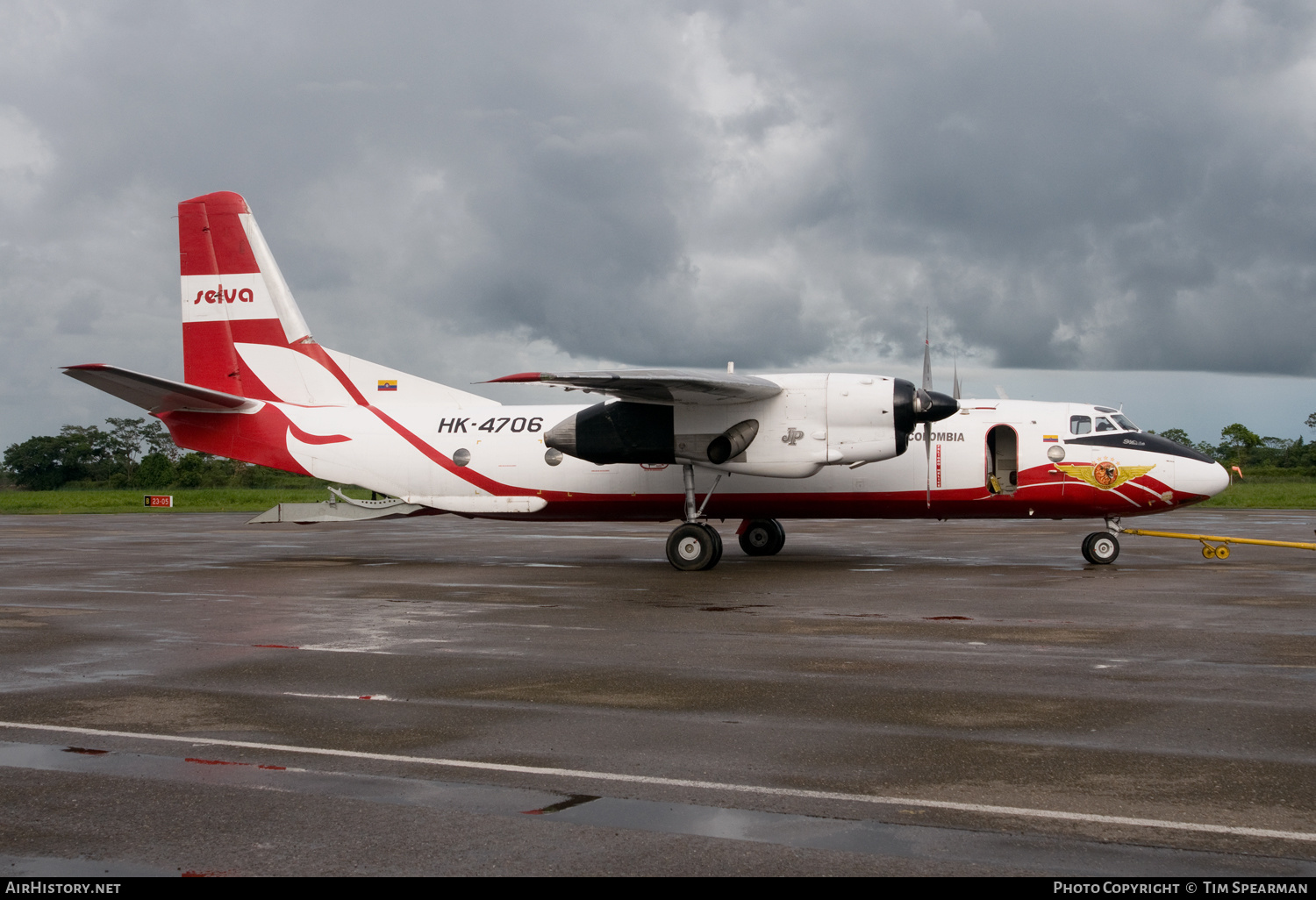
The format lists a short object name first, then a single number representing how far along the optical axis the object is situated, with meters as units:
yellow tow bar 18.81
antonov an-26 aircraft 19.06
